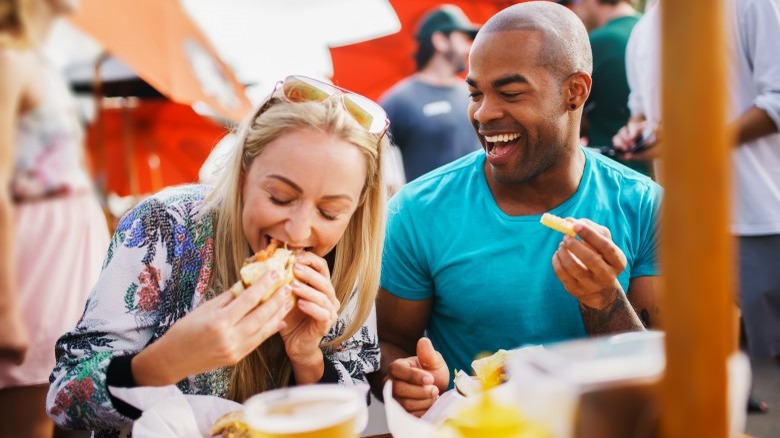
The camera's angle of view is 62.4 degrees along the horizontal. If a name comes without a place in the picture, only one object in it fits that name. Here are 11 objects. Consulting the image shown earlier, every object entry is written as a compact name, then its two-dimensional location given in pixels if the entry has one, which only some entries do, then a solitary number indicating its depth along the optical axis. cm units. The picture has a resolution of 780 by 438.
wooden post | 70
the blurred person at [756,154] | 281
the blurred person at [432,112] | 475
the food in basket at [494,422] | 86
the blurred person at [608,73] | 364
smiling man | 223
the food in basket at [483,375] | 148
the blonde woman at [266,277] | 145
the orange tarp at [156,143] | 638
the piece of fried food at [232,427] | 128
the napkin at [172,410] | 122
